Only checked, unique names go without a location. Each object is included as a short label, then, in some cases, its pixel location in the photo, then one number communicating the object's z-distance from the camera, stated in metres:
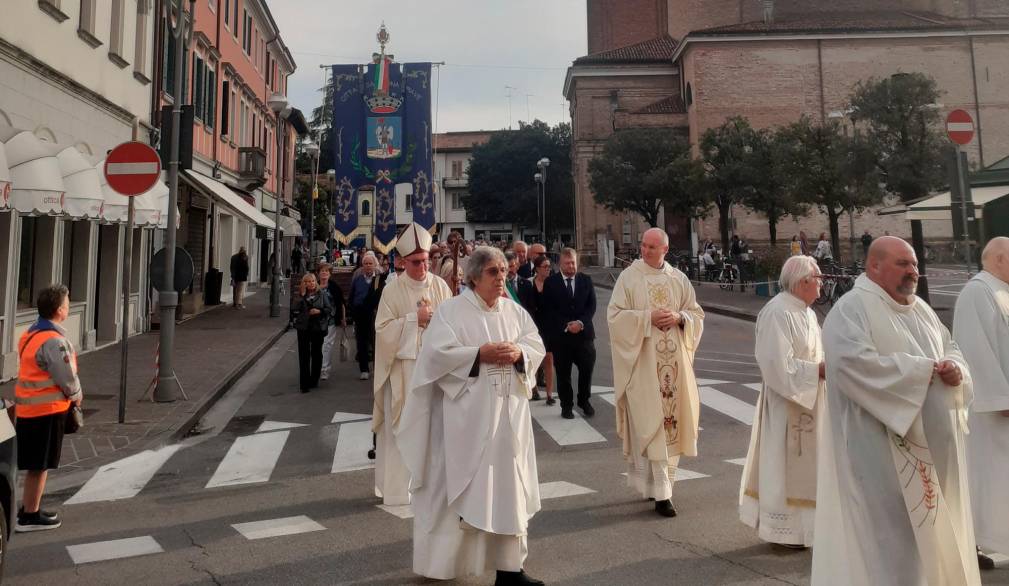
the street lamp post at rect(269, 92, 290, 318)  19.97
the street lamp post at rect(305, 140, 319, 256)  28.84
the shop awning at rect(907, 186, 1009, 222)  14.44
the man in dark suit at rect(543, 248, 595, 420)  9.55
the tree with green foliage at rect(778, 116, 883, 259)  25.14
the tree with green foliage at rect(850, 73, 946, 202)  23.98
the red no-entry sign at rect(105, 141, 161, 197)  9.09
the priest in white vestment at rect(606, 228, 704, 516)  5.79
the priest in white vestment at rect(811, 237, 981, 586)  3.34
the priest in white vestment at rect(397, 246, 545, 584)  4.12
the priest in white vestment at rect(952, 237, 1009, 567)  4.39
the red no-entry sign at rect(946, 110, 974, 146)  9.55
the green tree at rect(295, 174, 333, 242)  55.72
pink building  20.64
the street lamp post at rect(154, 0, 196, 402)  9.91
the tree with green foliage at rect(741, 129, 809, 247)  30.33
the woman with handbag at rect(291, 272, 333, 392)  11.41
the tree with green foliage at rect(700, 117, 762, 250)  31.25
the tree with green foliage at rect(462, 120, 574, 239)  70.44
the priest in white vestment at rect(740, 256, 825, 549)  4.70
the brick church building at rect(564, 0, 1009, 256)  45.62
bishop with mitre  5.88
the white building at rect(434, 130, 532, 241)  80.56
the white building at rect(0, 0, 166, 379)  10.86
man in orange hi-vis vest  5.34
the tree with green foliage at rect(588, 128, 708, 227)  39.72
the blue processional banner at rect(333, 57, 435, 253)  17.38
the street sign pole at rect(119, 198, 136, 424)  8.73
